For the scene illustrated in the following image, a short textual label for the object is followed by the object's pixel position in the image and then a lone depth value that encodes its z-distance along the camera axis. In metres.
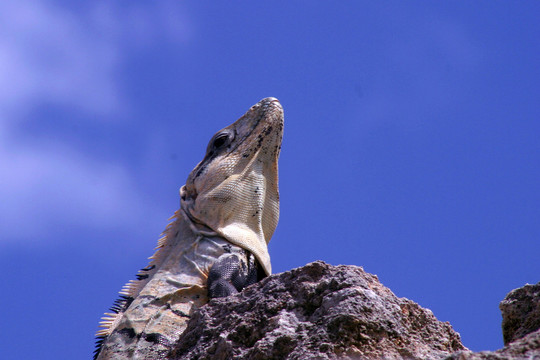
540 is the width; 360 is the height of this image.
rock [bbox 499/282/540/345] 8.30
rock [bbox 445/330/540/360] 6.16
